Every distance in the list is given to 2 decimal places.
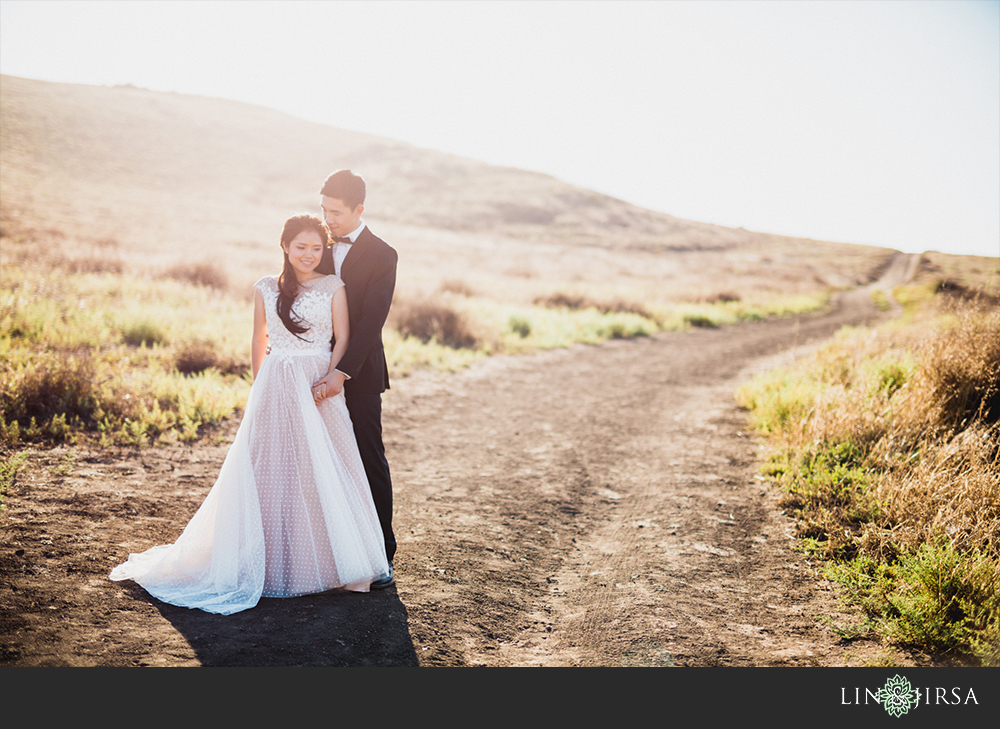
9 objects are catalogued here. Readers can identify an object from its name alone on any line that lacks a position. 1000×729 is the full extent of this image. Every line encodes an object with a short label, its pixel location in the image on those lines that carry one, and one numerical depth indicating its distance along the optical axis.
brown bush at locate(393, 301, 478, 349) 13.60
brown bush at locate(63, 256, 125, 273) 13.85
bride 3.53
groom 3.73
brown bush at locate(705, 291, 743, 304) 27.10
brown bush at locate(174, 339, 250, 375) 8.63
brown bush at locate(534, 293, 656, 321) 21.02
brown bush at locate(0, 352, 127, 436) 5.94
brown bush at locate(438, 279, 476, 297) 20.27
